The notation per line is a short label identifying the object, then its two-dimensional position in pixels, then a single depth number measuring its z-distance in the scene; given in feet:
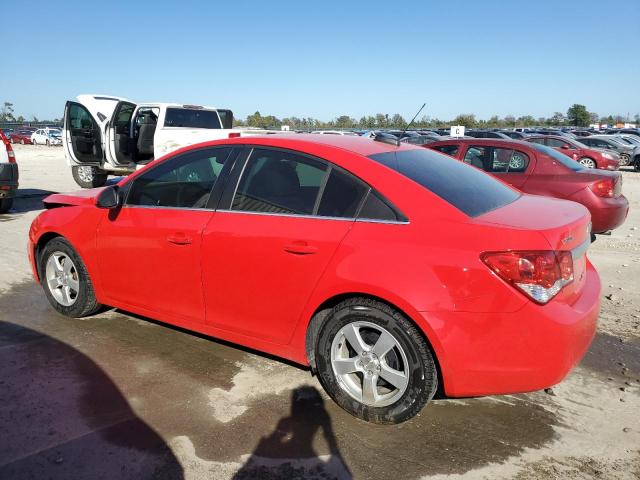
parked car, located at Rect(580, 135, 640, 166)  74.54
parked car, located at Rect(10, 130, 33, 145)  144.66
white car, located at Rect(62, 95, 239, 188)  39.27
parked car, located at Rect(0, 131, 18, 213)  29.81
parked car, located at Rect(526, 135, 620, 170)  55.11
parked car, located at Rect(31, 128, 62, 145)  135.95
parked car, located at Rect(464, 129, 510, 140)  86.37
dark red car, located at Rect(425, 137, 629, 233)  23.41
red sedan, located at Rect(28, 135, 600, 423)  8.52
